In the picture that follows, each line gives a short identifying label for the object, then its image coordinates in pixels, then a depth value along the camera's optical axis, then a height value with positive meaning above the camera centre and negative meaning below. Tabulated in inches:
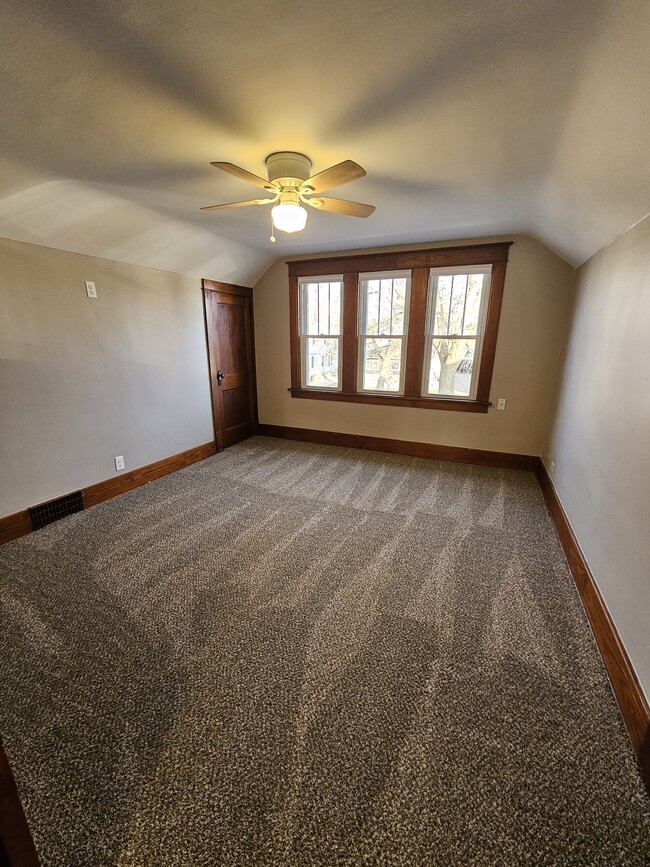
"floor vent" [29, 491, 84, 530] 107.7 -51.7
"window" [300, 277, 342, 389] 175.5 +6.0
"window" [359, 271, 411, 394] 162.2 +6.3
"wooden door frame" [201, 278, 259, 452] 161.8 +16.1
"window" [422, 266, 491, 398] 149.4 +6.9
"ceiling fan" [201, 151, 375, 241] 75.2 +33.1
